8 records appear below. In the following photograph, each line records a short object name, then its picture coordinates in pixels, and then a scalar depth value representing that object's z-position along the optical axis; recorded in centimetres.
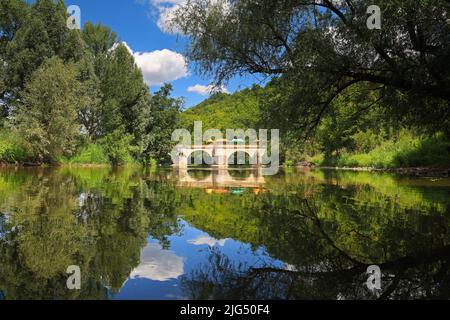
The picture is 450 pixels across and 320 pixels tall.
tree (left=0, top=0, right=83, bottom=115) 3105
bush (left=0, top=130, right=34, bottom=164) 2645
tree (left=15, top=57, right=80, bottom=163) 2712
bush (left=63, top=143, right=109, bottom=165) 3353
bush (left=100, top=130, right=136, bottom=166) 3862
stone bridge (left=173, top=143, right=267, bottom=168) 4784
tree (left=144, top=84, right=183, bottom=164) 4834
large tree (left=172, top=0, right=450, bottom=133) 877
